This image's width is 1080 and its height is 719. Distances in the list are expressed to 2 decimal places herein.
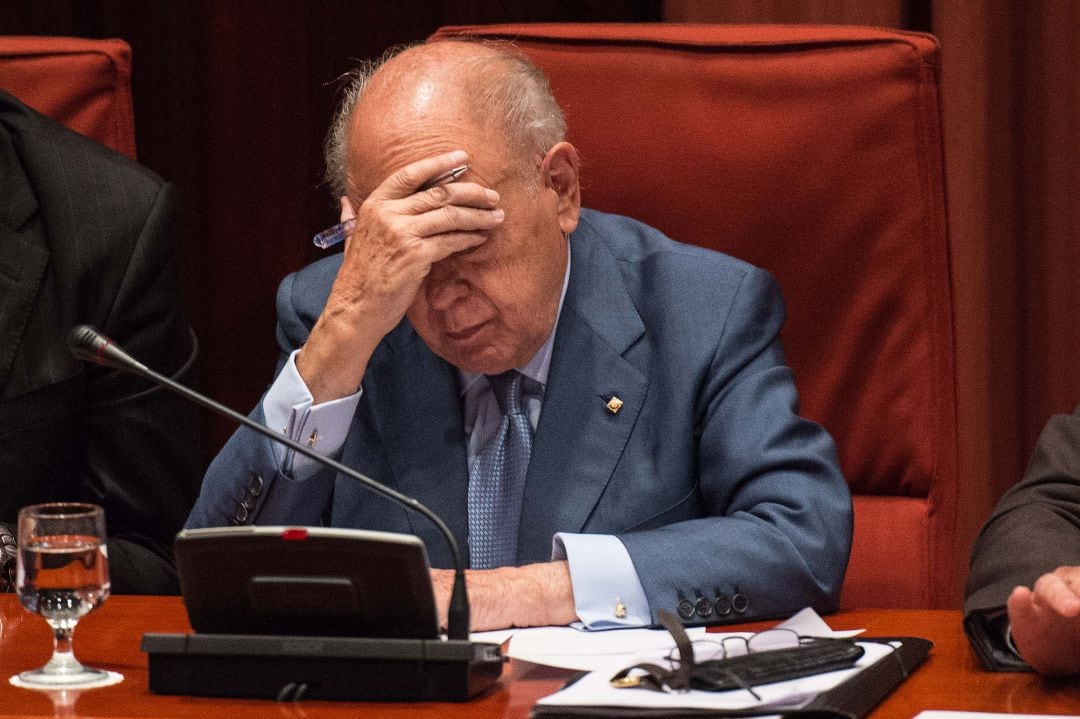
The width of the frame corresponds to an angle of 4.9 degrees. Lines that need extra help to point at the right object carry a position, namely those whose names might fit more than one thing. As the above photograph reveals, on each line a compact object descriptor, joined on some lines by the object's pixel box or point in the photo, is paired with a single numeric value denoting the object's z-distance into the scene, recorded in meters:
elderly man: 10.58
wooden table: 10.16
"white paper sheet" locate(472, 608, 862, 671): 10.26
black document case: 10.09
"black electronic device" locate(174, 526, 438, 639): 10.16
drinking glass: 10.21
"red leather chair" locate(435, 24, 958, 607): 10.78
